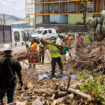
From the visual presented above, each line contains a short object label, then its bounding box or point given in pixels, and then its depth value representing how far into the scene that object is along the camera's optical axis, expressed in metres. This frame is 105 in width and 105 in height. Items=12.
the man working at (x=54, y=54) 7.58
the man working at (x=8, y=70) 4.36
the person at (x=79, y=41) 12.71
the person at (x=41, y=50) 9.55
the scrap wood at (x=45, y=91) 5.32
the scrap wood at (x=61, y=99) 4.69
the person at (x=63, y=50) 7.69
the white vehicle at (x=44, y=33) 22.31
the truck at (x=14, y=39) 9.90
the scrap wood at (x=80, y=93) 4.76
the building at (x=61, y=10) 32.84
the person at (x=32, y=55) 9.14
